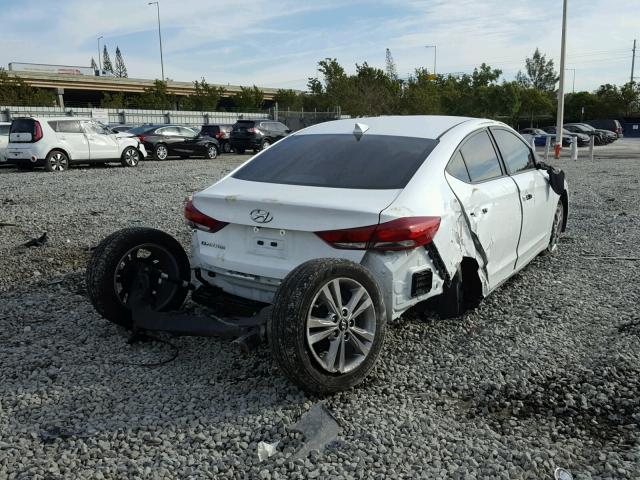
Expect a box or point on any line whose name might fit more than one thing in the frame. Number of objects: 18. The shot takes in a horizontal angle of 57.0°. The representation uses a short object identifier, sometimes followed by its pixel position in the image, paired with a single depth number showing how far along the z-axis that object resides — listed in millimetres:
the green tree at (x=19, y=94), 47406
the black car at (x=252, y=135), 27188
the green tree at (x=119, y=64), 121431
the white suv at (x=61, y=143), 16828
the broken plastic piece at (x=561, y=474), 2627
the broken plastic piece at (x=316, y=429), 2848
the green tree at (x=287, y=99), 66125
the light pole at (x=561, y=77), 25250
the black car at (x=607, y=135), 38406
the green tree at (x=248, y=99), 65500
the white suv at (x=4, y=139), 17891
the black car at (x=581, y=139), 33497
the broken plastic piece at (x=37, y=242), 7116
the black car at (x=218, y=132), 27906
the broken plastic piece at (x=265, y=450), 2782
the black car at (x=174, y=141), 22969
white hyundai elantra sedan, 3188
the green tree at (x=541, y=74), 88375
